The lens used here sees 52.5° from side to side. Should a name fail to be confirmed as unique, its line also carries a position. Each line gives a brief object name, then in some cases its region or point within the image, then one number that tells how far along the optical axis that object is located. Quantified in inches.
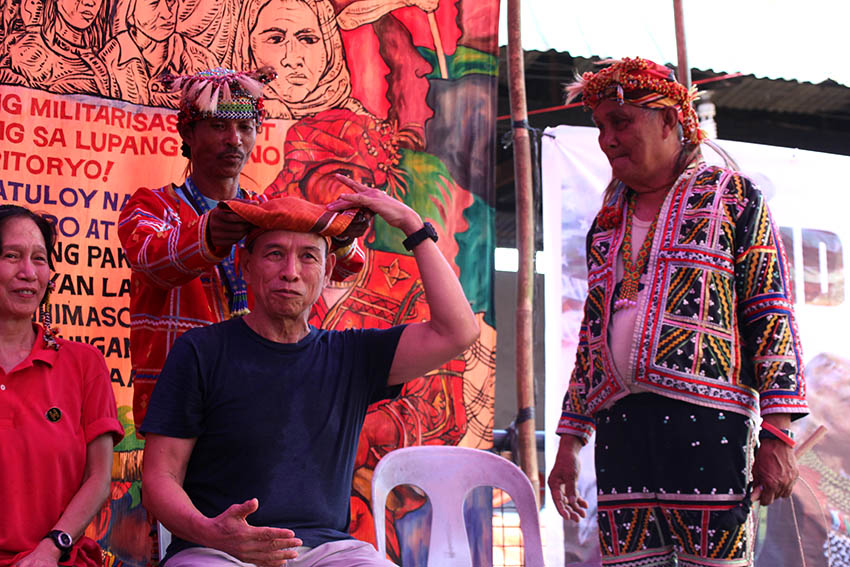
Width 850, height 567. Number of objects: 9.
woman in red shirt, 84.0
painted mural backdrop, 134.6
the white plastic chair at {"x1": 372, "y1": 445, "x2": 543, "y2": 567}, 103.6
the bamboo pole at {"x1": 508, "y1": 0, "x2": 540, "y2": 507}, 160.2
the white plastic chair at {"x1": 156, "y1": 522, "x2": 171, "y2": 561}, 92.7
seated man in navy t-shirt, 75.4
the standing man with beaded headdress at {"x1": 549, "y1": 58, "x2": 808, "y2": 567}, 87.4
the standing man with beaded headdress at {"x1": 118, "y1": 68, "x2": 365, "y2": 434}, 97.0
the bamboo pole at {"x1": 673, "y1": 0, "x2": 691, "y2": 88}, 166.9
